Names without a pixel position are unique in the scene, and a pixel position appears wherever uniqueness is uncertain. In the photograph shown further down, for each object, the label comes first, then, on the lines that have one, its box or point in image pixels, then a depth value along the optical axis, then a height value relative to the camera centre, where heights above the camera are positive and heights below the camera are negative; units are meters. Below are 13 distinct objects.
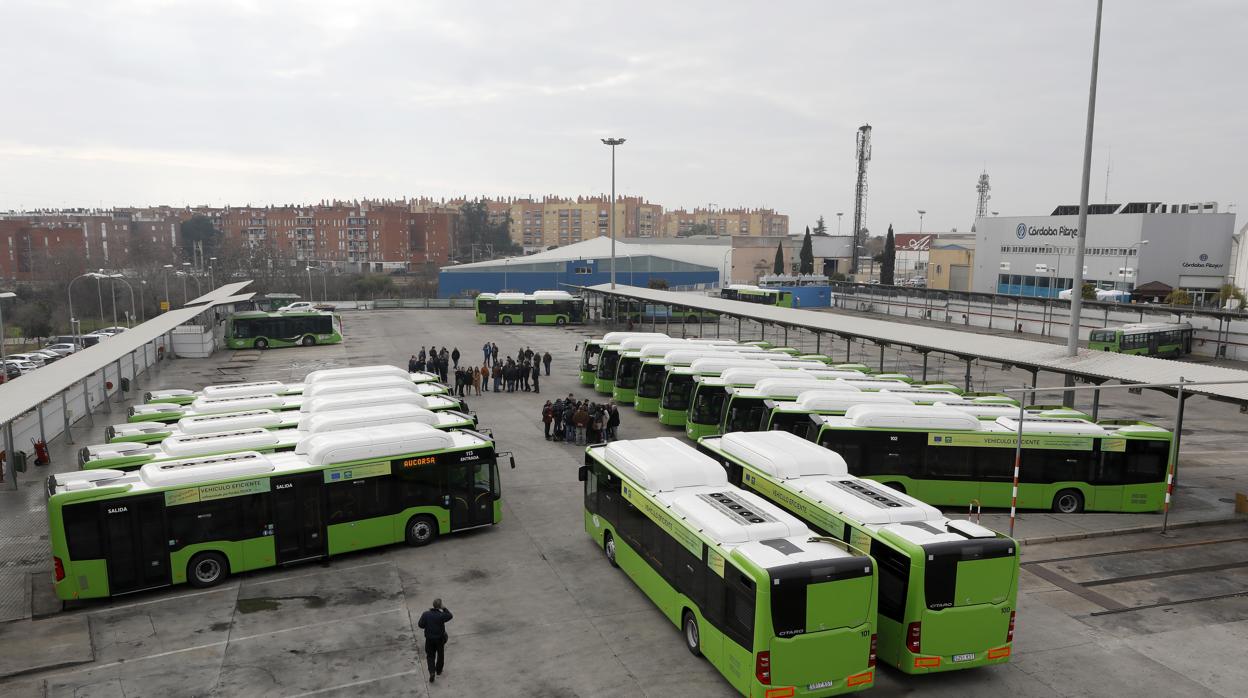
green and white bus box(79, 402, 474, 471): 14.94 -3.98
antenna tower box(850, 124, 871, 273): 113.31 +10.74
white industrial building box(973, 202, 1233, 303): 68.31 -0.35
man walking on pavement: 10.21 -4.91
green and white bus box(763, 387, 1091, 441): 18.59 -3.86
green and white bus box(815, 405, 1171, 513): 17.20 -4.56
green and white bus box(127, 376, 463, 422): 19.42 -4.11
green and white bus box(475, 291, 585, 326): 56.50 -4.89
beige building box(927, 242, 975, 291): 90.75 -2.80
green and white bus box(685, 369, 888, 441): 22.56 -4.25
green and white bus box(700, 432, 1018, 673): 9.73 -4.11
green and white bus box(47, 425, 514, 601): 12.69 -4.63
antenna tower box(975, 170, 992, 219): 160.25 +9.97
